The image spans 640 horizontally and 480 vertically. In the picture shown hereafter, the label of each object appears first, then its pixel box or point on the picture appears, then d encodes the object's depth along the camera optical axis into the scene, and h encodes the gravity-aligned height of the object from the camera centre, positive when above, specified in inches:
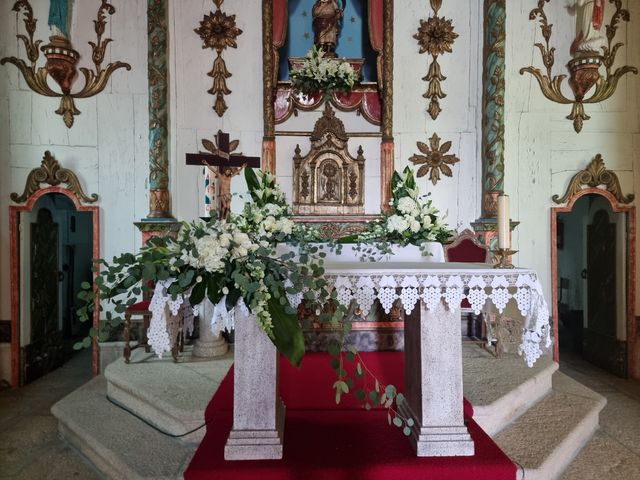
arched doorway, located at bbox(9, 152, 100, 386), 201.2 -17.1
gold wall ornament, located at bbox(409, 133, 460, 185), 222.5 +43.2
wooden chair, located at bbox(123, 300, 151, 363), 165.8 -35.3
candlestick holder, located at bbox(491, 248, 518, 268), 92.9 -4.6
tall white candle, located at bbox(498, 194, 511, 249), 92.3 +3.5
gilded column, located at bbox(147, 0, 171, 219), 205.5 +63.3
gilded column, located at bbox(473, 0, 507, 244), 210.4 +63.6
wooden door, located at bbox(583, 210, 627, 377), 211.3 -33.6
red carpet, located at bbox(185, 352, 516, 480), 83.3 -46.8
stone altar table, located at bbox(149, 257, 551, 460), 85.8 -22.5
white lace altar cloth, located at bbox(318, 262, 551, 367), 85.5 -10.4
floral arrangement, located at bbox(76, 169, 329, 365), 70.9 -6.5
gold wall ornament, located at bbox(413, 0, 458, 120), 220.8 +105.5
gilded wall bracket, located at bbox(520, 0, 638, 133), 203.8 +88.2
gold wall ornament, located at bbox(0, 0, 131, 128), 200.1 +87.1
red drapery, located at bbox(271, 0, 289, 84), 219.8 +114.3
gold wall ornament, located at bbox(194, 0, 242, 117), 219.3 +107.6
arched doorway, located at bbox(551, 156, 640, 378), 207.2 -19.5
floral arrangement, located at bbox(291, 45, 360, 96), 210.7 +85.3
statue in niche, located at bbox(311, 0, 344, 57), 219.0 +116.9
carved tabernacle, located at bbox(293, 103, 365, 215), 221.5 +35.1
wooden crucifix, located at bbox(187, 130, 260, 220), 93.9 +20.8
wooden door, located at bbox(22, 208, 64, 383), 207.6 -34.5
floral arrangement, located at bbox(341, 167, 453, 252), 145.6 +4.8
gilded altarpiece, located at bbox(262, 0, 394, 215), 220.5 +64.5
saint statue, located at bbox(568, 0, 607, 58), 199.8 +104.5
